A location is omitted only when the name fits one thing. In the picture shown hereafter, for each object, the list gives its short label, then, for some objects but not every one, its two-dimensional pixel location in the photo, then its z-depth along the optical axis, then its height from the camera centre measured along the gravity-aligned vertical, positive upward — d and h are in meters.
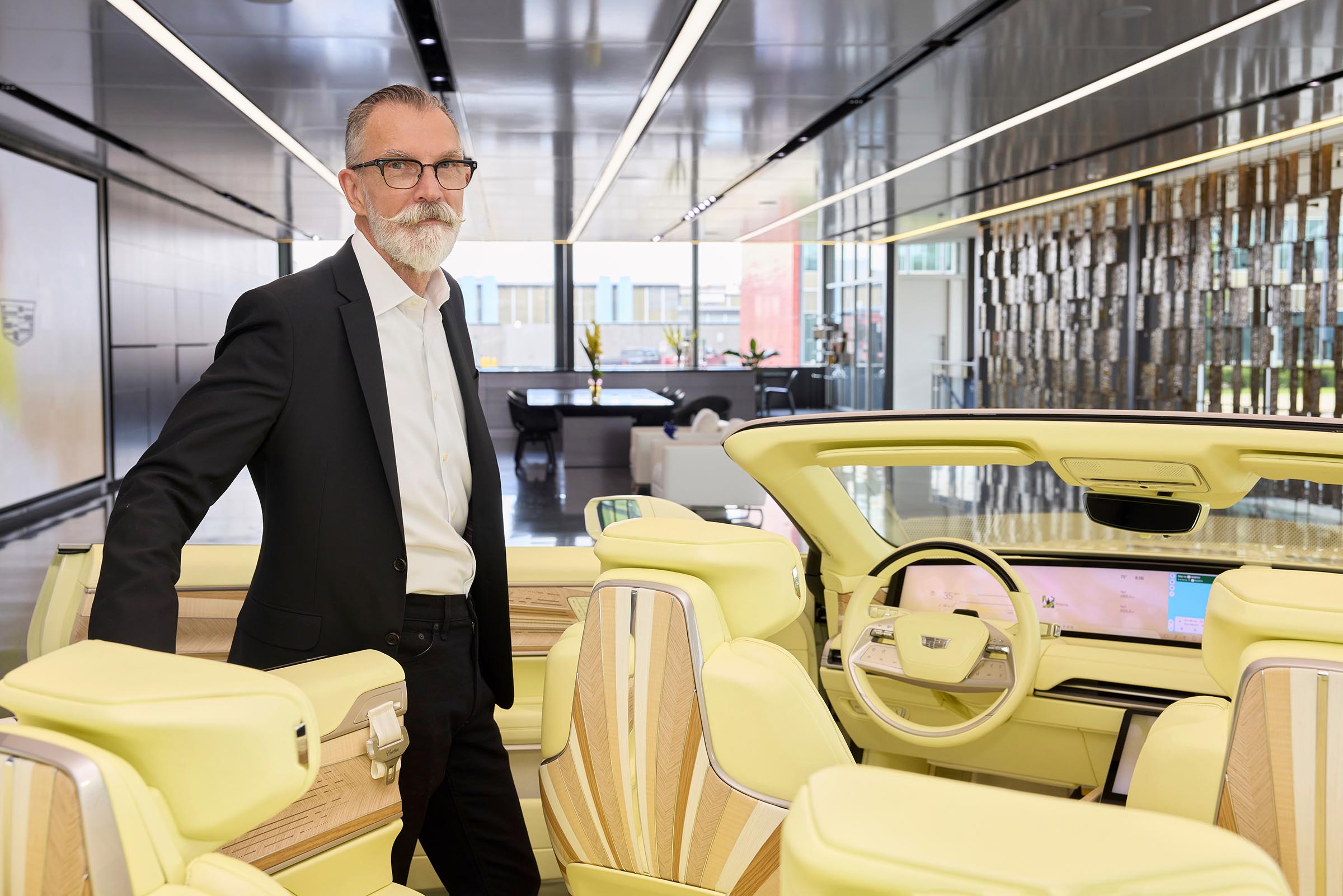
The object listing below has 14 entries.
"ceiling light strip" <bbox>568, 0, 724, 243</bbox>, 5.89 +1.90
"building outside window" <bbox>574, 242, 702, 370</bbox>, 19.75 +1.15
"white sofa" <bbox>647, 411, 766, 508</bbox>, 8.60 -0.95
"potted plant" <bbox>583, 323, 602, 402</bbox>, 12.88 +0.07
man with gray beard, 1.58 -0.18
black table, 12.17 -0.78
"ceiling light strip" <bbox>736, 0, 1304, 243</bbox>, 5.79 +1.90
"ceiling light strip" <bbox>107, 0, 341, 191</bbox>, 5.75 +1.85
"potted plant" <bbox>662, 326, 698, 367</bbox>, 19.55 +0.39
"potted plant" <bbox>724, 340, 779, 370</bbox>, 18.39 +0.04
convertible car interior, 0.66 -0.41
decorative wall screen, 9.85 +0.75
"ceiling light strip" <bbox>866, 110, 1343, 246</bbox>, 9.17 +2.02
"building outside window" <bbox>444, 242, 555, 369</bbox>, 19.56 +1.12
